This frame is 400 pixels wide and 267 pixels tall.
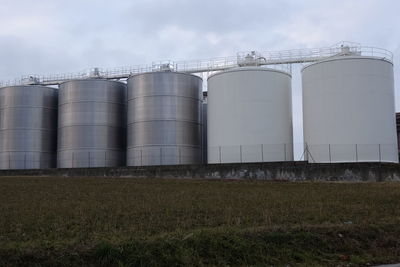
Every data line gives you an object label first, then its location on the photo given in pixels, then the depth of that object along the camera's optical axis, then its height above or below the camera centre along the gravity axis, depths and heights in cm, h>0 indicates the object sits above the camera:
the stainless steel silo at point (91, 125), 4812 +526
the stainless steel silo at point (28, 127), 5103 +536
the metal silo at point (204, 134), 5028 +439
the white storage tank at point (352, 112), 3834 +501
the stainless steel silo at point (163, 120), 4584 +537
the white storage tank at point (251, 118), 4153 +502
